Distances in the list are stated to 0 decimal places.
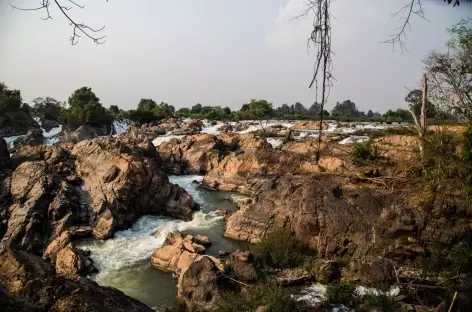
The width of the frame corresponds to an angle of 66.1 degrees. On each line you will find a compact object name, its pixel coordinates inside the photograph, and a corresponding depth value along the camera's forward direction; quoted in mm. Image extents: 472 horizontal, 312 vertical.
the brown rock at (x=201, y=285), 8555
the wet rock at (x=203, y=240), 13070
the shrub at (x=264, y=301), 7785
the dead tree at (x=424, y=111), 13366
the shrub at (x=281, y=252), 10867
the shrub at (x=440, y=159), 9078
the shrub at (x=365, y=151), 16375
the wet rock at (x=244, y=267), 9320
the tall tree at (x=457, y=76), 11758
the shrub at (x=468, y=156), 7772
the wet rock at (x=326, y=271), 9875
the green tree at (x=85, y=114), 37438
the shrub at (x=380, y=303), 8024
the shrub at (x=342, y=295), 8656
